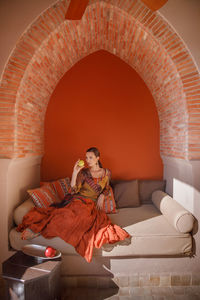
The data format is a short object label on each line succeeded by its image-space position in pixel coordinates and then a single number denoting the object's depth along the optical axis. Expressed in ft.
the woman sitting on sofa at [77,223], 7.63
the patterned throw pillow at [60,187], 11.06
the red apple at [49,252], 6.57
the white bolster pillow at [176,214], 8.02
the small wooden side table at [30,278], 5.86
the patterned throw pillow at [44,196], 9.39
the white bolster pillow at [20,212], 8.45
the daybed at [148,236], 7.83
